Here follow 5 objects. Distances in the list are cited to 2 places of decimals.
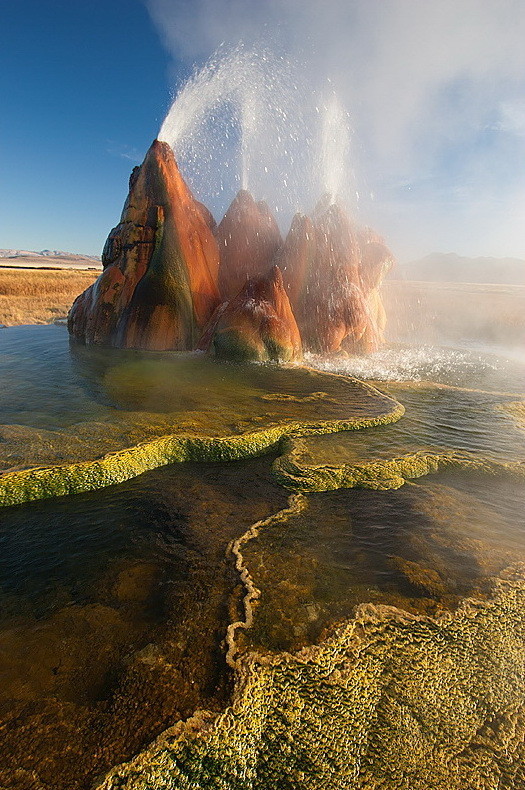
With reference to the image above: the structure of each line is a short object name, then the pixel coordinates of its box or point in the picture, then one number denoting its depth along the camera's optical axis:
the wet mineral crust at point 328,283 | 14.95
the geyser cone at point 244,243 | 15.79
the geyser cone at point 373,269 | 17.02
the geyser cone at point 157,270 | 14.09
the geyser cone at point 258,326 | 12.80
